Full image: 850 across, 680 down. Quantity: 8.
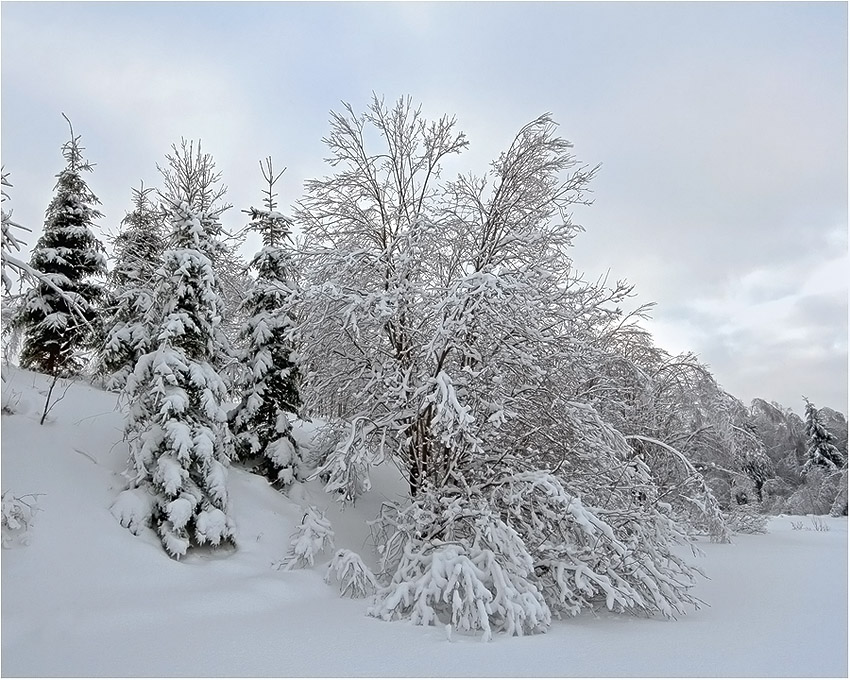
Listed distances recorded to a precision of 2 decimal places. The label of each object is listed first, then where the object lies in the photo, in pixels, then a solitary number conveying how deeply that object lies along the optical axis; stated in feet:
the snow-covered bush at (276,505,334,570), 26.22
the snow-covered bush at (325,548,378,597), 24.02
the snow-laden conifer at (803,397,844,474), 108.27
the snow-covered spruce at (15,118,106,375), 42.98
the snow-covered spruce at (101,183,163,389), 28.66
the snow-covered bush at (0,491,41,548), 18.88
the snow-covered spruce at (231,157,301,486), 35.09
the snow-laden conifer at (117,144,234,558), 25.46
